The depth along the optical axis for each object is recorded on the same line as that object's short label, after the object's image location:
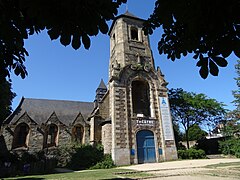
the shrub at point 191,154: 18.89
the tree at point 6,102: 21.98
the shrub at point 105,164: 15.11
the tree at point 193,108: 27.70
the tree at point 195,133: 42.22
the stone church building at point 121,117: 17.59
